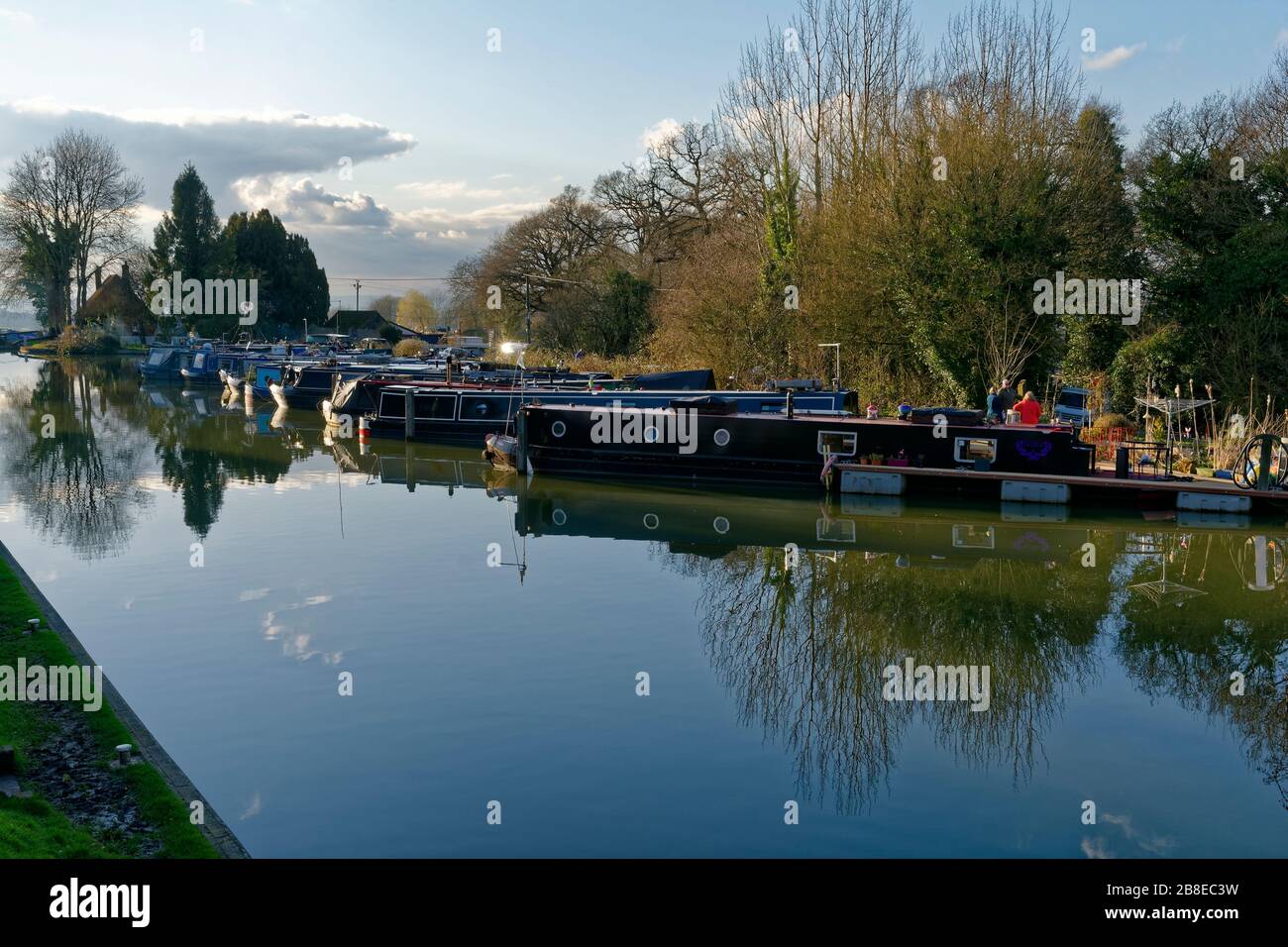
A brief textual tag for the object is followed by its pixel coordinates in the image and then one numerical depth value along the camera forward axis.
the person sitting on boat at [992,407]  20.84
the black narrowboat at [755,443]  19.45
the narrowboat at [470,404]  25.16
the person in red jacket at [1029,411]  19.94
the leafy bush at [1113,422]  22.02
